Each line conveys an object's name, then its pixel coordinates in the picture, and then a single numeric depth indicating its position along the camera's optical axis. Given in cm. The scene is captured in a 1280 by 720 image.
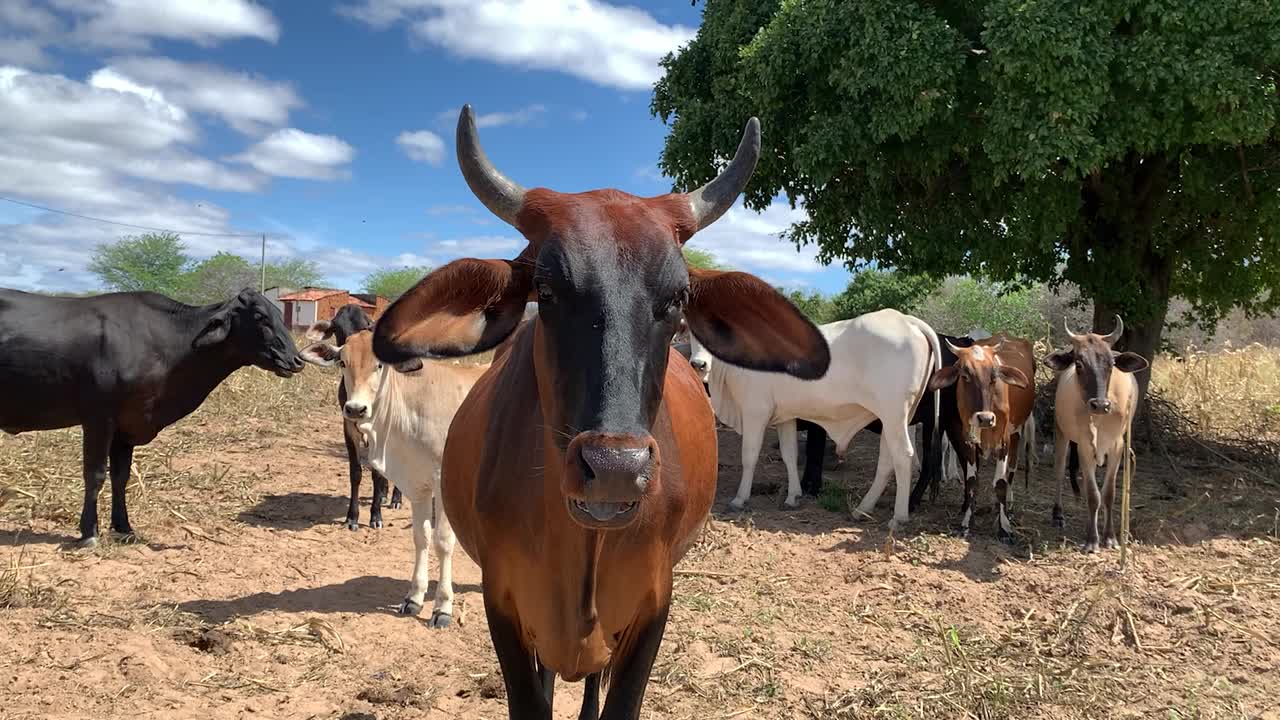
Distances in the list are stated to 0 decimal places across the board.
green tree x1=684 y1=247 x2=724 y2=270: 6344
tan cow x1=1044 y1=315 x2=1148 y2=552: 698
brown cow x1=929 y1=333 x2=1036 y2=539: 748
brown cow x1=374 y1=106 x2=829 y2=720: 206
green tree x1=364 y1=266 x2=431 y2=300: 8719
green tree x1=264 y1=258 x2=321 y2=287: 7419
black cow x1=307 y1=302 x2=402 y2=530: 782
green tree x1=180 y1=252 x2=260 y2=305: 6319
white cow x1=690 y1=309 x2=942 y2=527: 851
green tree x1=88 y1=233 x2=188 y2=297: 6444
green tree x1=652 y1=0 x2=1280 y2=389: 779
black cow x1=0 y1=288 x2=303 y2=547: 673
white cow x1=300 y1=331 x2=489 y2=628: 577
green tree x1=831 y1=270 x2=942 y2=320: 2403
